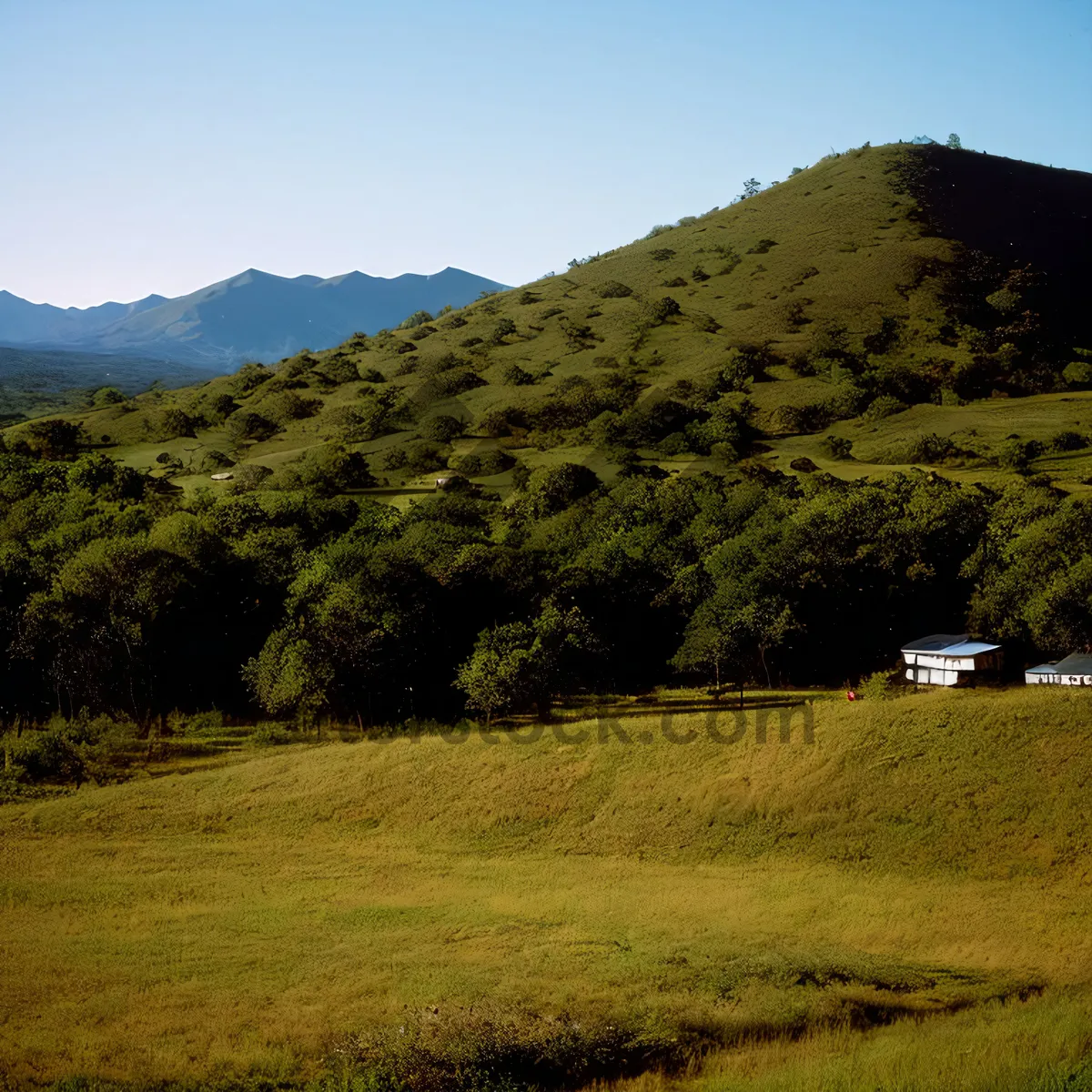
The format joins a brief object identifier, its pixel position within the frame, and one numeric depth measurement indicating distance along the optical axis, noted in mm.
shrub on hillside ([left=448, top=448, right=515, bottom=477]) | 87625
